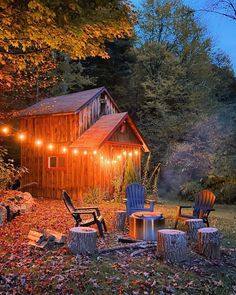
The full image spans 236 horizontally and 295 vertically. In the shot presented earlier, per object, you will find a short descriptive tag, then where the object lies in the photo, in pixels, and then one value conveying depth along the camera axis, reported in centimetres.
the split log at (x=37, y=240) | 589
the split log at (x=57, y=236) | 603
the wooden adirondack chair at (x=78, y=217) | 673
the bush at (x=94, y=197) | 1261
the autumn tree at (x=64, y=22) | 511
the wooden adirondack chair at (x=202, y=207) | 749
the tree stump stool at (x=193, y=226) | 675
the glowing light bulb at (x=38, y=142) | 1432
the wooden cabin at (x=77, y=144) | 1356
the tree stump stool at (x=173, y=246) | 525
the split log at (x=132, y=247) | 569
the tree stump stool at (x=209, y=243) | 552
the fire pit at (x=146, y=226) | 657
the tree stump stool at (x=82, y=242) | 546
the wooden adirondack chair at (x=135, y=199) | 836
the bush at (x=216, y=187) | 1480
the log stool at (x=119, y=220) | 765
